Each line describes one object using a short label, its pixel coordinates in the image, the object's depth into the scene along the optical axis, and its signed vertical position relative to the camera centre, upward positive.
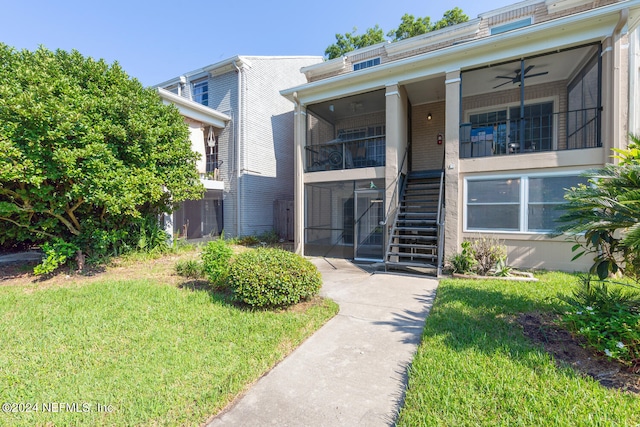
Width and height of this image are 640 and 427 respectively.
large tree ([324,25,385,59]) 20.52 +12.90
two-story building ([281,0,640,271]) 6.77 +2.69
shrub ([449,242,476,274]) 6.99 -1.31
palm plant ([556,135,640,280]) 2.85 +0.00
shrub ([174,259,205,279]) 6.58 -1.47
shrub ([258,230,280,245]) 12.95 -1.36
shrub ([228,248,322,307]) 4.45 -1.17
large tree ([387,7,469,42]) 18.22 +12.92
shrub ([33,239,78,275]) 6.54 -1.11
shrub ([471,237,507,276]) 6.82 -1.12
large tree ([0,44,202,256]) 5.42 +1.42
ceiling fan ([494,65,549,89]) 8.48 +4.15
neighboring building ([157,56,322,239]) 12.20 +3.08
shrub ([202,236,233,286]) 5.55 -1.08
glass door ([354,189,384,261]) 9.72 -0.63
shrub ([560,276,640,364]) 2.81 -1.26
